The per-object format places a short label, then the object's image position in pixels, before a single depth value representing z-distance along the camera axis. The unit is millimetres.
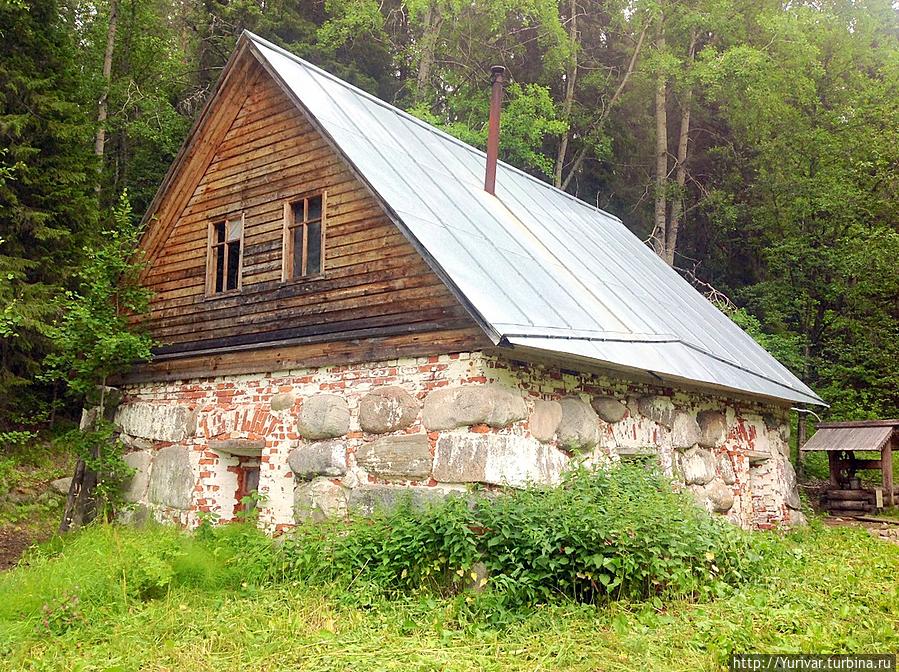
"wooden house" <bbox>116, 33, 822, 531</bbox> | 7027
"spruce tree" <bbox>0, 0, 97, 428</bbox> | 12047
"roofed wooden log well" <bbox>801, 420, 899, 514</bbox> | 13148
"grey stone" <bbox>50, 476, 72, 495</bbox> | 11994
